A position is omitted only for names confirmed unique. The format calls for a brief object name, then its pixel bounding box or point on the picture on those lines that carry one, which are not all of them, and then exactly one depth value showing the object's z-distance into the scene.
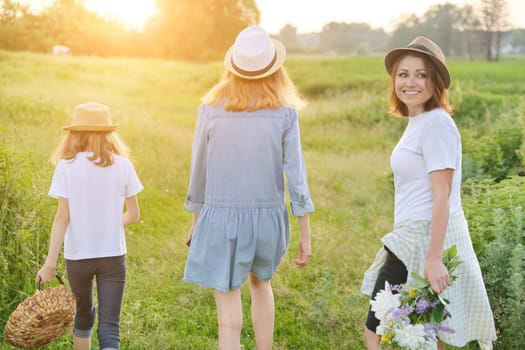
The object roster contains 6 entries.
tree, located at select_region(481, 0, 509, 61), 36.59
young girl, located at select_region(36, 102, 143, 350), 3.47
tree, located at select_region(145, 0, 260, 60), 43.19
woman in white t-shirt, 3.01
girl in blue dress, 3.36
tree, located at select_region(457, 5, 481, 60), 44.28
